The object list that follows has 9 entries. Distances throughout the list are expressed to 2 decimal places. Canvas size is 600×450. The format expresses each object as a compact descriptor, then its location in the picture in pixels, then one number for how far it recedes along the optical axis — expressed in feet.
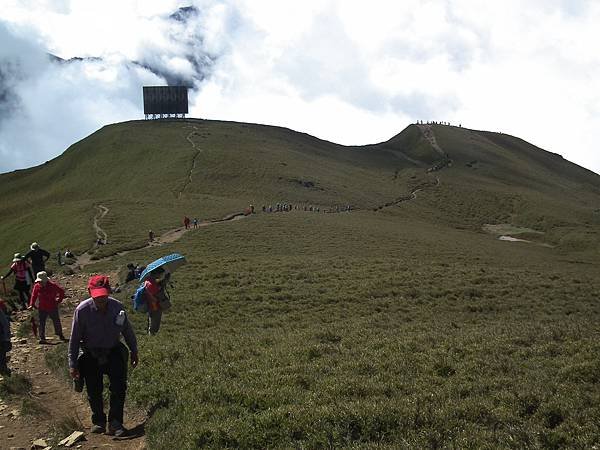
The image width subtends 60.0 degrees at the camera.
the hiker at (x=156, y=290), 47.65
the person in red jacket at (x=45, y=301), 54.75
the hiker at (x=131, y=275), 90.39
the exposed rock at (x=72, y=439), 29.68
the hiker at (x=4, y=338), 39.11
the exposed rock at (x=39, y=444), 30.03
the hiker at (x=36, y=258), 72.28
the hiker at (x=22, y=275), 71.41
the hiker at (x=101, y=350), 30.71
